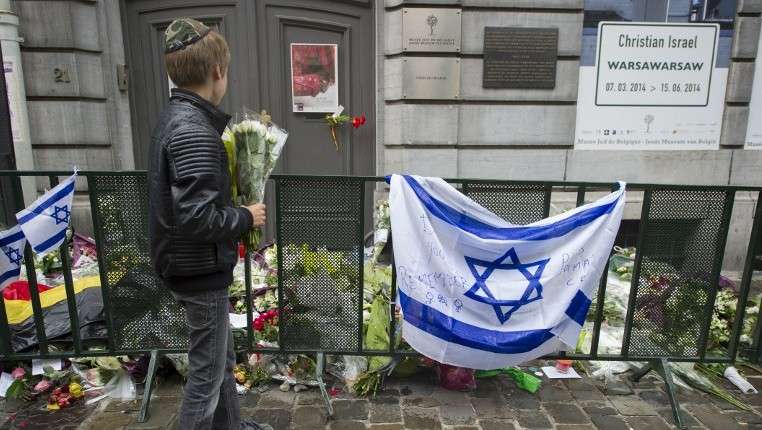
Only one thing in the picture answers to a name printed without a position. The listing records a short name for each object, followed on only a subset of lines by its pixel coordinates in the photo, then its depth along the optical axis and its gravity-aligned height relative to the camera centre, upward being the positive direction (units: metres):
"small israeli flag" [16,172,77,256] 2.67 -0.49
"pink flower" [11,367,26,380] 3.19 -1.60
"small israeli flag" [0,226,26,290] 2.75 -0.70
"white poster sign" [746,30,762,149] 6.12 +0.18
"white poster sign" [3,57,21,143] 4.86 +0.35
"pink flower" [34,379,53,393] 3.14 -1.66
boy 1.87 -0.30
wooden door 5.79 +0.80
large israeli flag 2.83 -0.82
